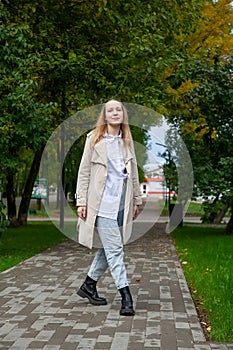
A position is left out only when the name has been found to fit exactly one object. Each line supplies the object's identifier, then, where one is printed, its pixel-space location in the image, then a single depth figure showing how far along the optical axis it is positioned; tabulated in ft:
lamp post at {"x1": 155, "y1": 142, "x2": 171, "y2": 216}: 54.02
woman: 20.80
